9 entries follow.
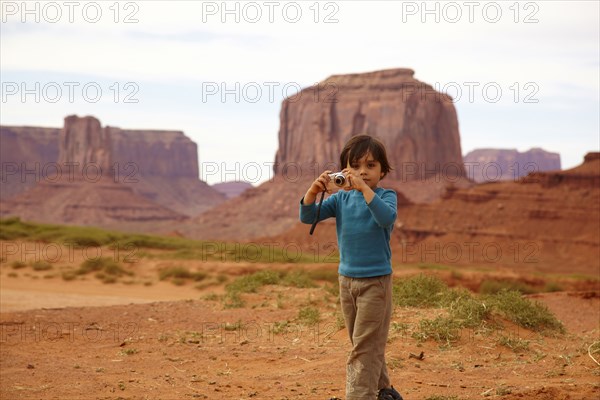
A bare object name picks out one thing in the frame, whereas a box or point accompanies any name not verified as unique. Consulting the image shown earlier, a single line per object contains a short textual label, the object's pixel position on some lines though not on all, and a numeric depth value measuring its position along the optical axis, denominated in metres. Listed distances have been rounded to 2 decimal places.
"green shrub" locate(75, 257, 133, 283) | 26.22
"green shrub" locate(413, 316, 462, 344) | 9.50
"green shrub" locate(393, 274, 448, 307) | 11.43
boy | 5.71
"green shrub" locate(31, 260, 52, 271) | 26.72
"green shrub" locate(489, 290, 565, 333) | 10.77
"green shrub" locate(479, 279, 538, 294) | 27.89
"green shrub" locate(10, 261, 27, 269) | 26.97
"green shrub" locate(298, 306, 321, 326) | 10.97
